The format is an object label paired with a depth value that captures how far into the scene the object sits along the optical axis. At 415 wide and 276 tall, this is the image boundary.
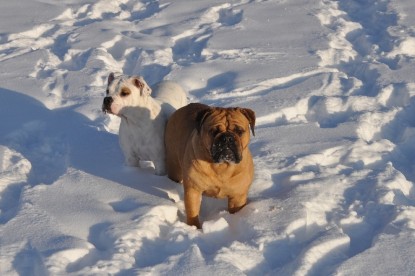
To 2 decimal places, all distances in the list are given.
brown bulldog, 8.70
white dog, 10.64
